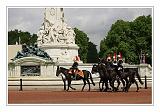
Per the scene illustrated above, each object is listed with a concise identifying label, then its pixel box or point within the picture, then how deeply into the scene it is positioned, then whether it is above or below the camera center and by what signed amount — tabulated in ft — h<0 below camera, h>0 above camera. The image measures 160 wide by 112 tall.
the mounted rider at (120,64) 82.47 -1.77
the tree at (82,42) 204.12 +4.68
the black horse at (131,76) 85.10 -3.82
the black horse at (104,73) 83.56 -3.29
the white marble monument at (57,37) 115.34 +3.61
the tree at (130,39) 169.89 +4.97
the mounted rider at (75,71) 86.99 -3.09
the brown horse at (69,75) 87.35 -3.81
